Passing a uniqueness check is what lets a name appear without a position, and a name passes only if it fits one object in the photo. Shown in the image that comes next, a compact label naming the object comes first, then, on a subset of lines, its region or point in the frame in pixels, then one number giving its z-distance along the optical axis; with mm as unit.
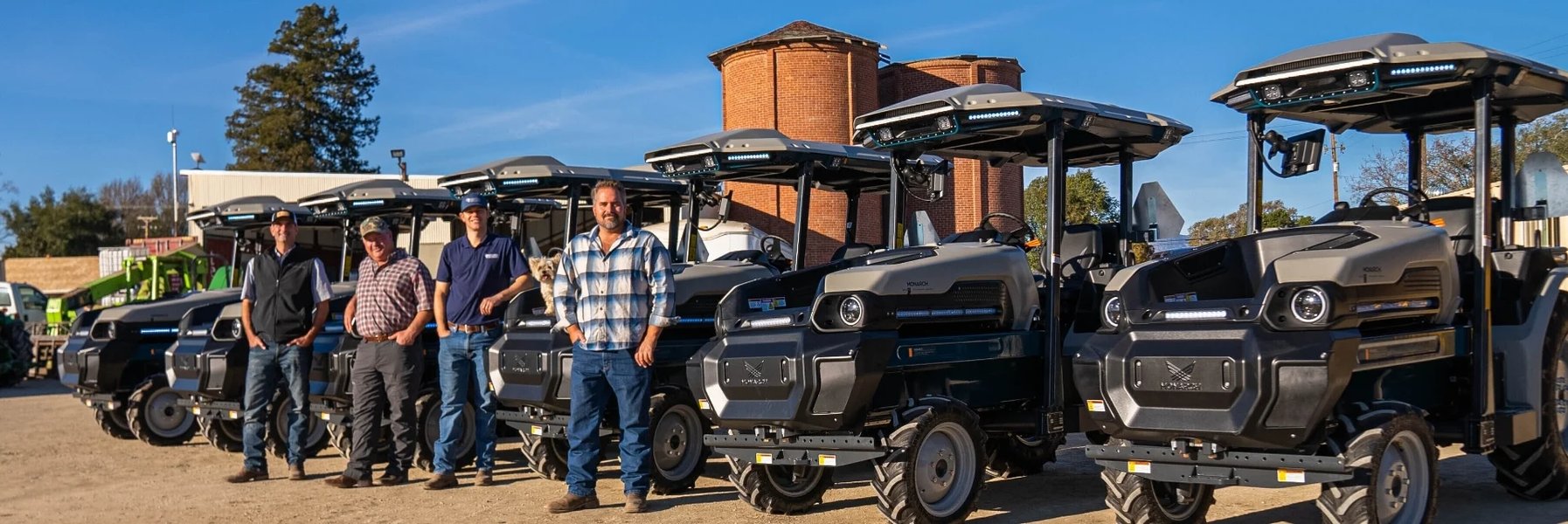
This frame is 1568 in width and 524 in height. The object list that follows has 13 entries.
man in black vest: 9680
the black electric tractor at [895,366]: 6902
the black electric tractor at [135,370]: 13023
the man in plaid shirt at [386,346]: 9141
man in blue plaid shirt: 7703
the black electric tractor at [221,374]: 11289
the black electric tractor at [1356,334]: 5898
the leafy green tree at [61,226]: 66125
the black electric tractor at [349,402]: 10492
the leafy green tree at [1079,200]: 15844
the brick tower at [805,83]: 42656
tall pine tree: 60062
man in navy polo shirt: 9094
